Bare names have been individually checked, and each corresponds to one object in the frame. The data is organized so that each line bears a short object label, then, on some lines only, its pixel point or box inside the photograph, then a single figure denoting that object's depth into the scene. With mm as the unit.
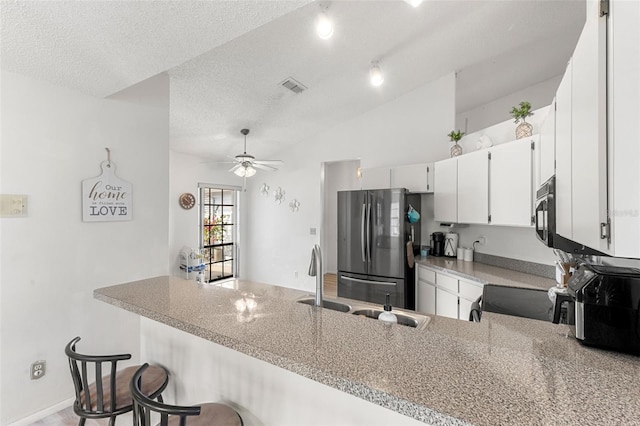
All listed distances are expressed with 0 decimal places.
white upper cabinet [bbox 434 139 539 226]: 2447
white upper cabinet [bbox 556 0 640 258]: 677
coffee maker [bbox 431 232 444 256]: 3791
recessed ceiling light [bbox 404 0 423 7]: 1668
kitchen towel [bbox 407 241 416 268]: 3467
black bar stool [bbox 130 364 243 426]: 910
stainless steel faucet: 1400
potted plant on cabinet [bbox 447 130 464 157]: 3375
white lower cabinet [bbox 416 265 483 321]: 2746
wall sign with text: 2244
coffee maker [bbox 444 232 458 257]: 3695
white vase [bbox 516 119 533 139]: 2559
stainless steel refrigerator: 3471
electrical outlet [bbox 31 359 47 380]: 1994
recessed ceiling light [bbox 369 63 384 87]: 3059
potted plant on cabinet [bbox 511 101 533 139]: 2566
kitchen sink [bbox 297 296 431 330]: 1610
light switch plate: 1869
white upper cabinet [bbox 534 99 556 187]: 1419
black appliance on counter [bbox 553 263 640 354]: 866
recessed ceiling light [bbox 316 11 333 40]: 2041
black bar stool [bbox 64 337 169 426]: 1208
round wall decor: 5035
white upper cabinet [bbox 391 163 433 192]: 3719
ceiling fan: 3983
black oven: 1813
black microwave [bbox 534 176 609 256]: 1239
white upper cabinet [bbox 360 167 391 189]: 4062
